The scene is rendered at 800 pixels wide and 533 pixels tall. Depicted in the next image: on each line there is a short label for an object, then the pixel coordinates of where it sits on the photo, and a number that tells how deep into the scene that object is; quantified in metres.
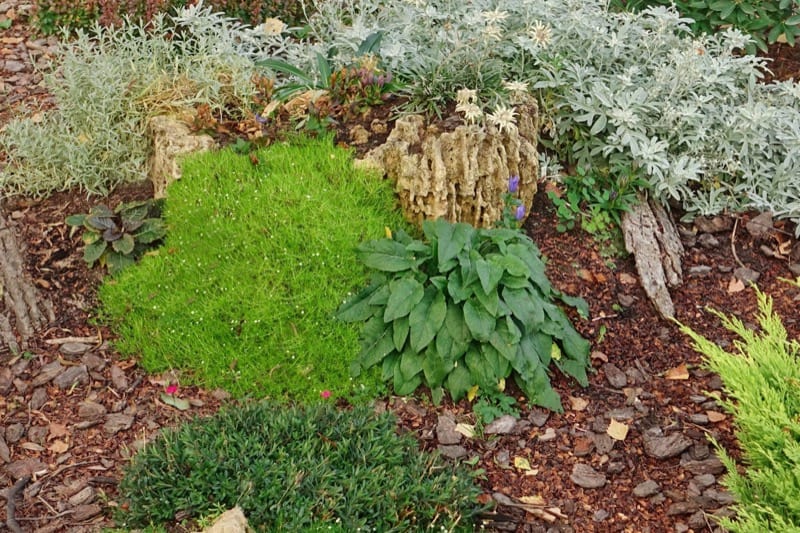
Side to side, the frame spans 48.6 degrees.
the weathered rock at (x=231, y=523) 3.14
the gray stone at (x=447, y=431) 4.08
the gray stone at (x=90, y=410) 4.22
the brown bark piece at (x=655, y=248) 4.94
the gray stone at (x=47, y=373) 4.40
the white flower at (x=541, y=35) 5.19
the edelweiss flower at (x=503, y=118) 4.84
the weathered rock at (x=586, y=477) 3.91
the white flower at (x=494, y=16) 5.03
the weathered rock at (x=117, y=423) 4.14
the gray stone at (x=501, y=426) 4.16
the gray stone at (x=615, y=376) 4.48
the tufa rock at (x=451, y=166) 4.78
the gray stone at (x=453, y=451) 4.00
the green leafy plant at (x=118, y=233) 4.86
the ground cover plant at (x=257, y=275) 4.38
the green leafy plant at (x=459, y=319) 4.21
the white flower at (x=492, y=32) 5.02
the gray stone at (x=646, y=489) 3.85
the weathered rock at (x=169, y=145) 5.10
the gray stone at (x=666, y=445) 4.03
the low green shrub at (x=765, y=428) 3.05
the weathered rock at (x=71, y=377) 4.39
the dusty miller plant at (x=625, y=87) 5.28
